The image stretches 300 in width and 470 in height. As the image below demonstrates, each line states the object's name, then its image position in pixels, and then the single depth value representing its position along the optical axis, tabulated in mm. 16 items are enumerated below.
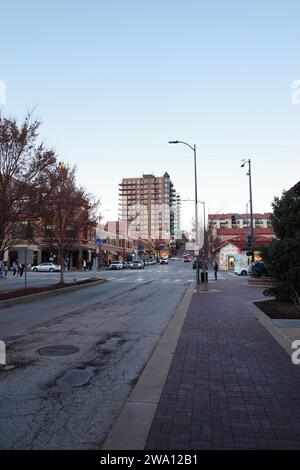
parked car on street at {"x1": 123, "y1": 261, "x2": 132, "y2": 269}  81300
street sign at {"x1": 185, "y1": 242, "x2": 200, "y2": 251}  26281
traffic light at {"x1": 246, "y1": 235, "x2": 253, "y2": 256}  37228
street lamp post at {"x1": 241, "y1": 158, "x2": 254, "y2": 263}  36950
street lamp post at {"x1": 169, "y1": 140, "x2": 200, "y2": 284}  28078
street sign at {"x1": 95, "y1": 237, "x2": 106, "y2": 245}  69188
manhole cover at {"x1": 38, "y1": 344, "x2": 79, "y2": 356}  8492
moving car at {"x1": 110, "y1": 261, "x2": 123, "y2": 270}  73938
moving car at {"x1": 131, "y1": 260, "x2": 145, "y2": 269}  78906
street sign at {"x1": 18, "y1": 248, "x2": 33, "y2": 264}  23750
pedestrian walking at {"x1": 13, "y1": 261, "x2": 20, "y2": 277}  49303
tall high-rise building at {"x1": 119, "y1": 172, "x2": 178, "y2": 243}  188500
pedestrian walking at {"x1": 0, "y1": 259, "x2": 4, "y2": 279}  42969
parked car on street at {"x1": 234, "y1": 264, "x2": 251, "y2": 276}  48188
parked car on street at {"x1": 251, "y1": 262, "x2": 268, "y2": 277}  32734
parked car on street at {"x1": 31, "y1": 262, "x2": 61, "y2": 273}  64062
